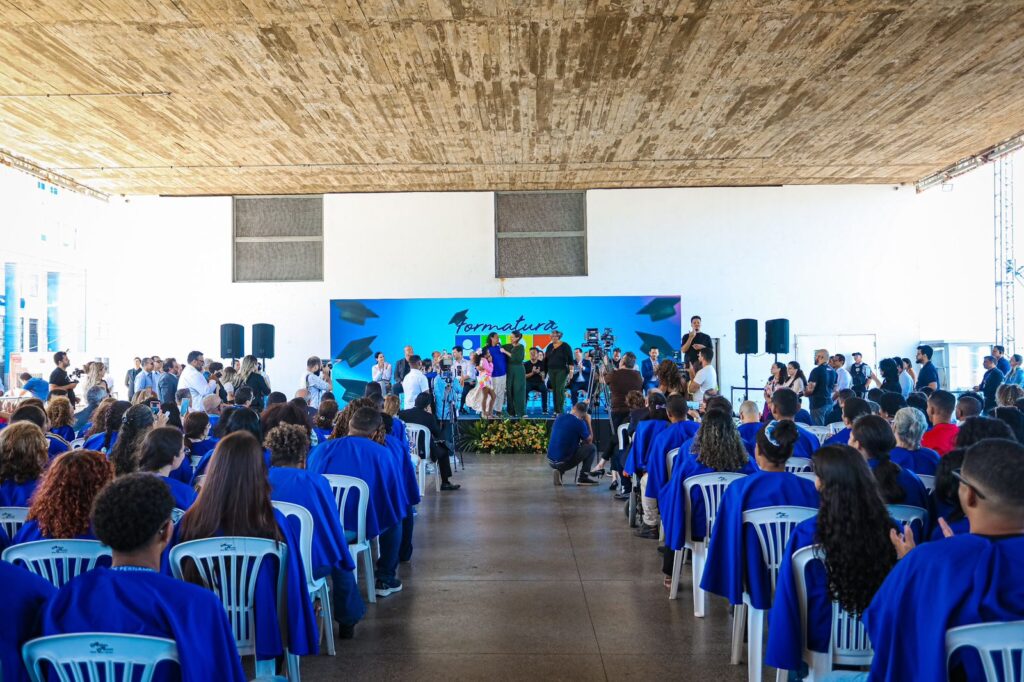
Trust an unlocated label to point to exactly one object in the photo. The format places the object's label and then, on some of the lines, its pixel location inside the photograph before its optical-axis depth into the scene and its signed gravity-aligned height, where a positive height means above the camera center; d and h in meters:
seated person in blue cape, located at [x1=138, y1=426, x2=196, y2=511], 3.25 -0.48
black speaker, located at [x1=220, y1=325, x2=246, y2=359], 12.59 +0.06
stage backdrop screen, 14.09 +0.36
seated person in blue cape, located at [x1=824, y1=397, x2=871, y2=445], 4.91 -0.44
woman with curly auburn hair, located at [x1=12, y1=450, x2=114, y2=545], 2.57 -0.50
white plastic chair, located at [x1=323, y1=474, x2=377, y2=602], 4.17 -0.83
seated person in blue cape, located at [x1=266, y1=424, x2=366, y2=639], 3.32 -0.64
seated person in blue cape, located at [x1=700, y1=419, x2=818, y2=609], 3.16 -0.76
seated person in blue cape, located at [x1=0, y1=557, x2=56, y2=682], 1.80 -0.63
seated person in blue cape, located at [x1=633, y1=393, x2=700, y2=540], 5.21 -0.67
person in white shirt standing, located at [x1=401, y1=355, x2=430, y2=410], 9.61 -0.51
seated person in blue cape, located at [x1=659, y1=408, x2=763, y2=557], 4.13 -0.66
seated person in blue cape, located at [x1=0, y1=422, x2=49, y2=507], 3.17 -0.48
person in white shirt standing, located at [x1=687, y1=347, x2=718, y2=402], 9.03 -0.46
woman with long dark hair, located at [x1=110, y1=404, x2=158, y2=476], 3.76 -0.45
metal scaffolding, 13.59 +1.55
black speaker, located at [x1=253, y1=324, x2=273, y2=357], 13.28 +0.06
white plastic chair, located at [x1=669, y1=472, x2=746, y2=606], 4.07 -0.87
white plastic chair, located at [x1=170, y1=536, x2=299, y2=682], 2.64 -0.77
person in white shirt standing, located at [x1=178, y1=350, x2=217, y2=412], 9.52 -0.45
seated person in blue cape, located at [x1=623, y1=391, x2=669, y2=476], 5.85 -0.73
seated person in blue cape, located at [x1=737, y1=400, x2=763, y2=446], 5.21 -0.55
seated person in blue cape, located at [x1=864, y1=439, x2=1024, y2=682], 1.71 -0.54
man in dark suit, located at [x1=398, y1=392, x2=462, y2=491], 7.74 -0.86
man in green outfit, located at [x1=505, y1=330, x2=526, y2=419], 12.91 -0.65
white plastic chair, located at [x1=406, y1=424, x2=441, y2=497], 7.36 -1.01
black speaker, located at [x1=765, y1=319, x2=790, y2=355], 12.27 +0.08
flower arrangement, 11.56 -1.40
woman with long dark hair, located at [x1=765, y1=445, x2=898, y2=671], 2.39 -0.67
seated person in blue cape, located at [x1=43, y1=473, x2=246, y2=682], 1.81 -0.63
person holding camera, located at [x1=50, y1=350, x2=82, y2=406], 8.79 -0.31
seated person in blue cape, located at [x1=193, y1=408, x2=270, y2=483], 4.59 -0.45
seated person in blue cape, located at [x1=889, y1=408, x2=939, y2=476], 3.86 -0.54
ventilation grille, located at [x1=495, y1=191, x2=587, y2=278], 14.59 +2.07
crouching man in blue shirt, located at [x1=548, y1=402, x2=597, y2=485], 8.13 -1.04
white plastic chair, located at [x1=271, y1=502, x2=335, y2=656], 3.21 -0.79
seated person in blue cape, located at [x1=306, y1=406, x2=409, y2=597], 4.43 -0.70
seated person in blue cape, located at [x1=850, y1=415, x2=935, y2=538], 3.11 -0.52
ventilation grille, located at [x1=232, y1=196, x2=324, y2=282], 14.68 +1.83
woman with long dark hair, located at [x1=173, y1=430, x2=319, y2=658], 2.67 -0.64
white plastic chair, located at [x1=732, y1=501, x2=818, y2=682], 3.10 -0.80
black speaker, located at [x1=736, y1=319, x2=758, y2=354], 12.61 +0.08
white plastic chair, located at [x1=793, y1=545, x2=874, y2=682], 2.50 -0.97
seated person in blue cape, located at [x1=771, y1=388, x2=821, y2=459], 4.99 -0.46
